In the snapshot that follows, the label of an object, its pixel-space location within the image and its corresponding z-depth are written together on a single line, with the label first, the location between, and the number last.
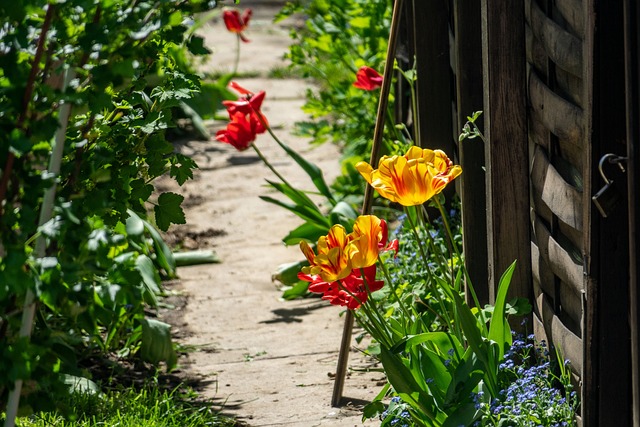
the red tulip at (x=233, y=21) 12.44
